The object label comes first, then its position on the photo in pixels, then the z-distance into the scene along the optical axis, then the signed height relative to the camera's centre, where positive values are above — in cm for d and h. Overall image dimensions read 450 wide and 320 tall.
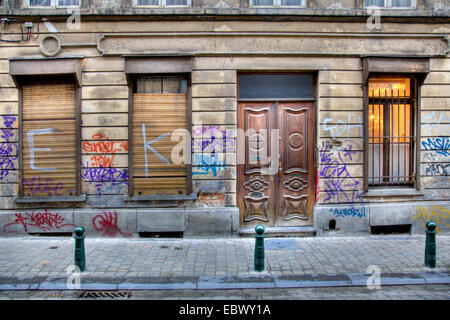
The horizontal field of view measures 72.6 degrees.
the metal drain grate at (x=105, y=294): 451 -199
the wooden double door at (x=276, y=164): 749 -7
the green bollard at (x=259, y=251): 508 -151
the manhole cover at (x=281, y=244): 644 -181
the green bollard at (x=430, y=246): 526 -146
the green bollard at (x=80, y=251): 508 -151
